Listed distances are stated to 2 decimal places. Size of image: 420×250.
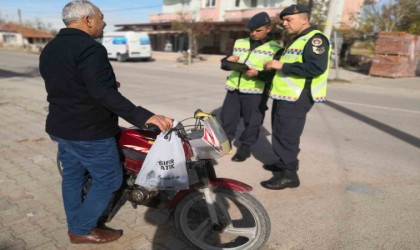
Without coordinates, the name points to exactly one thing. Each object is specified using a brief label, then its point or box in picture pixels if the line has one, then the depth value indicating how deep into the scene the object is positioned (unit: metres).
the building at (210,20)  31.28
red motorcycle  2.38
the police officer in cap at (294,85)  3.24
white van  24.00
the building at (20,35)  64.69
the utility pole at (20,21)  67.46
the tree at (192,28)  27.86
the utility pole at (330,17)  13.23
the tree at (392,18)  20.60
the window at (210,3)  37.44
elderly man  2.05
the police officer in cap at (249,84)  4.02
